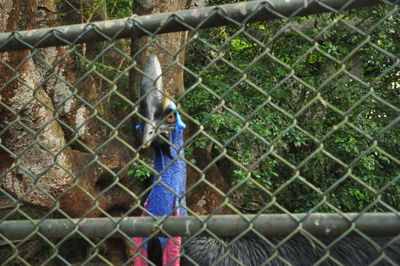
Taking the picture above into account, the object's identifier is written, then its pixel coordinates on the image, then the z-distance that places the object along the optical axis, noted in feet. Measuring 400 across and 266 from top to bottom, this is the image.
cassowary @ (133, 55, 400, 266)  10.20
